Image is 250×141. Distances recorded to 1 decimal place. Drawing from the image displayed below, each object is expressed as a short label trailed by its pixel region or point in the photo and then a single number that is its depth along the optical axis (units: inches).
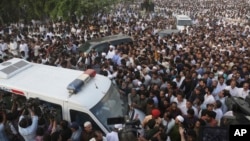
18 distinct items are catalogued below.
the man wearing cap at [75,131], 224.8
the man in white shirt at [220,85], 325.4
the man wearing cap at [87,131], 221.0
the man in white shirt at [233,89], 317.4
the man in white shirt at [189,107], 268.1
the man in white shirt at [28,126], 232.2
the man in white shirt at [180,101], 281.5
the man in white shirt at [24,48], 507.2
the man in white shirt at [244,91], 311.0
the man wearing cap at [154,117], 245.3
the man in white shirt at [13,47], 526.3
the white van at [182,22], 896.3
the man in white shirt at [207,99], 288.7
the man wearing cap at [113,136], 220.1
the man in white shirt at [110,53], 459.8
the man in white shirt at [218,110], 264.1
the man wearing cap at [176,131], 232.4
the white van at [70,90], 233.8
